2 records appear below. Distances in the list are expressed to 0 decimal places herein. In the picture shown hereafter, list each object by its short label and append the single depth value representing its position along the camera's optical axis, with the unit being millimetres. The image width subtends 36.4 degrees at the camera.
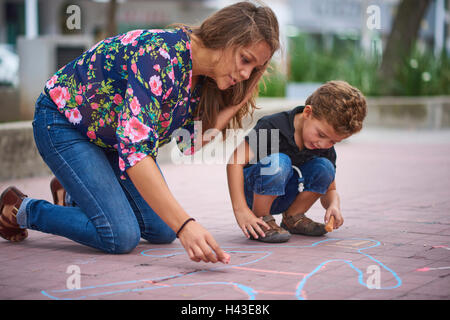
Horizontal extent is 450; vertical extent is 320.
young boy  3359
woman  2787
